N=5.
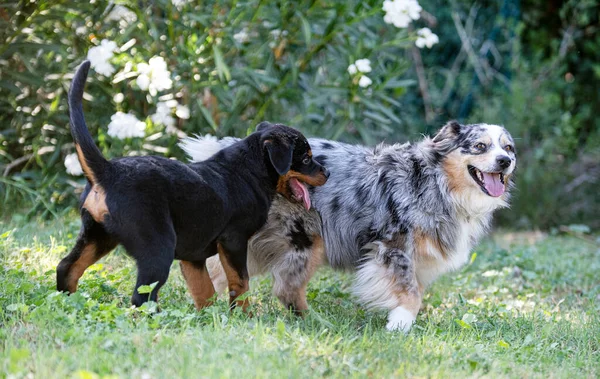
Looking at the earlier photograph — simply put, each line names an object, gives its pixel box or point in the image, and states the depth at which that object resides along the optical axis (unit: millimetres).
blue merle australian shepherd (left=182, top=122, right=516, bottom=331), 9812
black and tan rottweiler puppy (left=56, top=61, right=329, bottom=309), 7734
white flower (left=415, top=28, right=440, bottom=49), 13477
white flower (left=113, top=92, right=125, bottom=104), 13000
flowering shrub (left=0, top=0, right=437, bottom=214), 12734
